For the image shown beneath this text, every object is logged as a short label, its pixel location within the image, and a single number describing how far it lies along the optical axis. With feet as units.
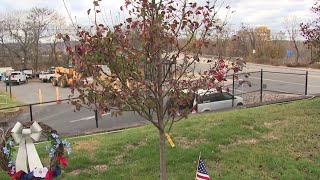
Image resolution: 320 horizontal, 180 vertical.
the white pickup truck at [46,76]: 163.98
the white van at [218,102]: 54.13
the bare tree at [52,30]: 201.04
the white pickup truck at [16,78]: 158.94
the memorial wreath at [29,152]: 14.07
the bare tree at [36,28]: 205.05
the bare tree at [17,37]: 203.82
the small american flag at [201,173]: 13.42
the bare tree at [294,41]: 161.07
